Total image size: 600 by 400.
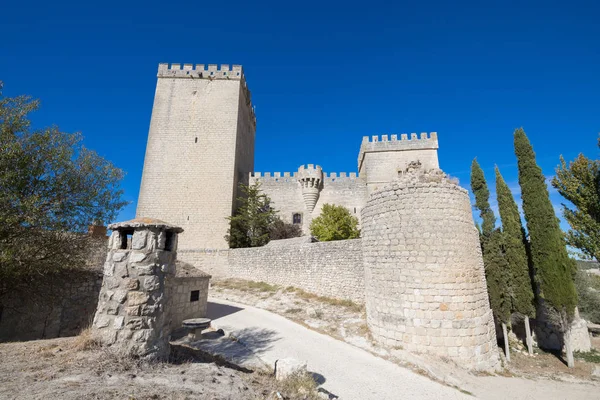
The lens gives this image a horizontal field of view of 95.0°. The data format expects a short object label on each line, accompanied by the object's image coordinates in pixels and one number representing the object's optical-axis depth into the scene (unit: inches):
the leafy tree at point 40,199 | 248.5
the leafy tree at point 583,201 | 448.5
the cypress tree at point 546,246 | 399.5
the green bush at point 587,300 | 671.8
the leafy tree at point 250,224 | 869.2
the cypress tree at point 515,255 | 434.6
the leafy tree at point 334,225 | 854.5
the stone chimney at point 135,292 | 159.2
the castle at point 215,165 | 896.3
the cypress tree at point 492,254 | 418.3
